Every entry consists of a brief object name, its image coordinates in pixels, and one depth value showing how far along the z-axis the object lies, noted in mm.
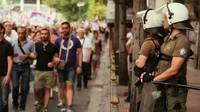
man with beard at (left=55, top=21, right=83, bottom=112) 12695
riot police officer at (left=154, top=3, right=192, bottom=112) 6719
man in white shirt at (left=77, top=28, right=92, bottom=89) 18531
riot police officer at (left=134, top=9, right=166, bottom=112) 7059
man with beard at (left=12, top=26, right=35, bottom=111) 13071
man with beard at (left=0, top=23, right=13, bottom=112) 10867
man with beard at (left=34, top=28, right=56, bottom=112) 12094
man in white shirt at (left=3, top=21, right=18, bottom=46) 14777
